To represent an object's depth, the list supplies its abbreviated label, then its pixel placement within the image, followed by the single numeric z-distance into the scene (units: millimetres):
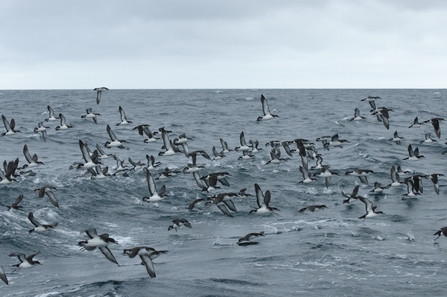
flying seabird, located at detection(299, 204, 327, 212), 24453
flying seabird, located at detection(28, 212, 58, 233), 21594
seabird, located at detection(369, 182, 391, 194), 29975
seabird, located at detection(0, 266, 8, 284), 16427
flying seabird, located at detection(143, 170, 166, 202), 23375
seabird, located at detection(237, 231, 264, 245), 22075
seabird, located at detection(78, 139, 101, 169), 25500
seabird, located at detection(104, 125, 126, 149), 28094
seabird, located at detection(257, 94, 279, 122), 27100
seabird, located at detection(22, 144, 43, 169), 28241
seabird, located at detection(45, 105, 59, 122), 31953
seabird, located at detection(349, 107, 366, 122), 32050
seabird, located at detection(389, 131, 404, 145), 32928
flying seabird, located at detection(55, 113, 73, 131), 30969
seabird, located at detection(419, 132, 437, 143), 32997
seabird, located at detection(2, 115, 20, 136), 28719
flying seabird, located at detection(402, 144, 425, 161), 30312
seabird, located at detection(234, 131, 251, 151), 31969
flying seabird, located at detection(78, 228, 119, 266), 18203
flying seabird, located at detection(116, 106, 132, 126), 29255
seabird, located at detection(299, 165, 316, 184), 29953
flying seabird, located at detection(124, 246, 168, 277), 17908
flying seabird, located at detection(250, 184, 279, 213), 22520
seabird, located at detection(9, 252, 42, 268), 18969
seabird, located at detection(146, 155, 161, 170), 30758
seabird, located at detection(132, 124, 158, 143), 28750
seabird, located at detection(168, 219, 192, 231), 22592
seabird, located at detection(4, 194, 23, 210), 21938
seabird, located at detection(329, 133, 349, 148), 31594
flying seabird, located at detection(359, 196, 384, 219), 24078
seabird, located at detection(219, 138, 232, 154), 32750
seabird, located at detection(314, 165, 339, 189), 30181
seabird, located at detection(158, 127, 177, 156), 27012
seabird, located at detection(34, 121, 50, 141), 31594
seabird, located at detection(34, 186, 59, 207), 23288
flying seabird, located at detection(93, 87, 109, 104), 29988
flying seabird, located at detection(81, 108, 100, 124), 30084
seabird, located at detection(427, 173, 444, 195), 26494
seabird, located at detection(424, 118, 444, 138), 26300
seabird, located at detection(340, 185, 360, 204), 26766
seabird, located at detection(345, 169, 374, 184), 30722
